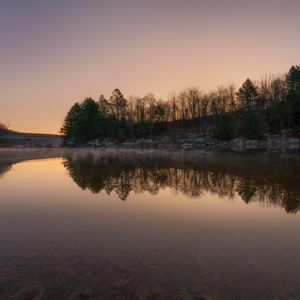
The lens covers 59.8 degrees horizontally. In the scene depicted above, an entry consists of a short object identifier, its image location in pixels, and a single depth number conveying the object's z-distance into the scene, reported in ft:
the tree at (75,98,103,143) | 338.75
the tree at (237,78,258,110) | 322.34
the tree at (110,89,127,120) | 404.98
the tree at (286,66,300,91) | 298.70
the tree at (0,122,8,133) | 455.95
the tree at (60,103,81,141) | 380.29
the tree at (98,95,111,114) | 407.03
